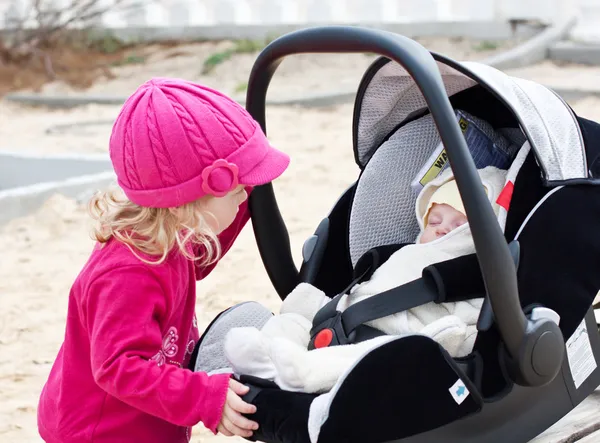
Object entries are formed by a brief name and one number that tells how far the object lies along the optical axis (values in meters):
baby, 1.69
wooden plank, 1.75
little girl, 1.62
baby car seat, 1.53
